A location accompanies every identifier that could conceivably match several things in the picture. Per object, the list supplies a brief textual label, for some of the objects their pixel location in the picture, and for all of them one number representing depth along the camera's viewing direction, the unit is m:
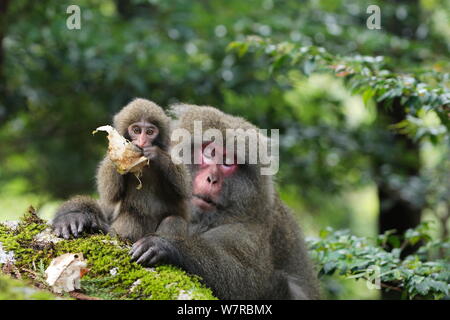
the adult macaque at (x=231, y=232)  5.16
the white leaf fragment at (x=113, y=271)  4.25
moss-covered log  4.03
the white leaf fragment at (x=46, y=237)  4.71
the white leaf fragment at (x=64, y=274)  3.91
